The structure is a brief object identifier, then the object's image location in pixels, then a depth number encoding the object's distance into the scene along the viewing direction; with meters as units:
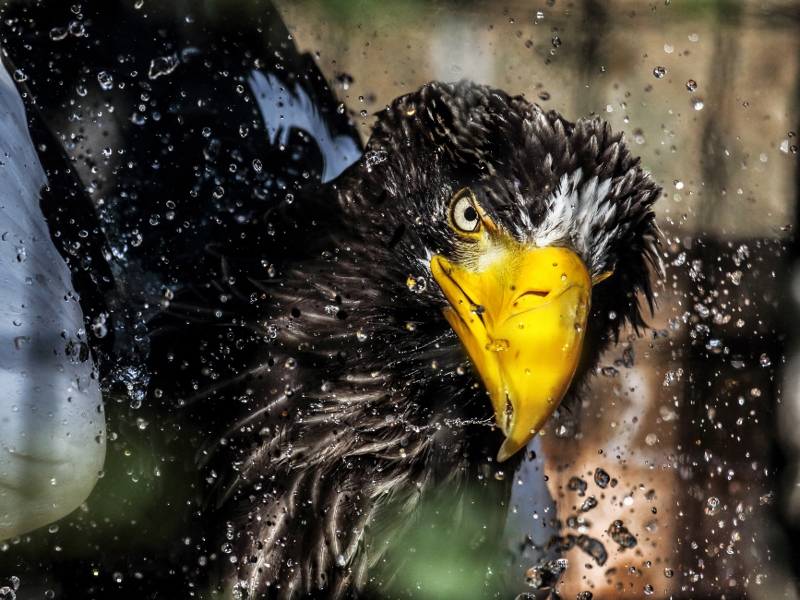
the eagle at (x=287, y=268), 3.91
